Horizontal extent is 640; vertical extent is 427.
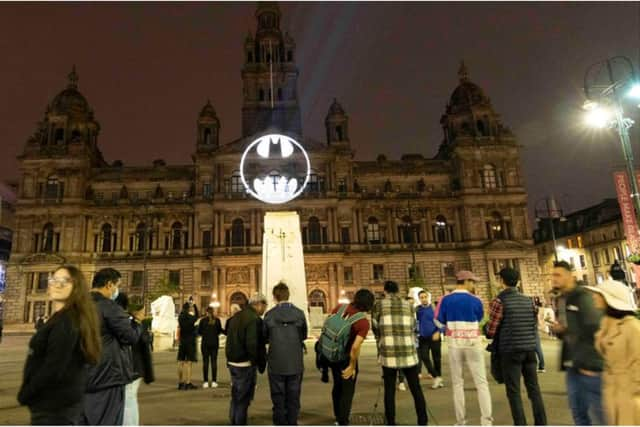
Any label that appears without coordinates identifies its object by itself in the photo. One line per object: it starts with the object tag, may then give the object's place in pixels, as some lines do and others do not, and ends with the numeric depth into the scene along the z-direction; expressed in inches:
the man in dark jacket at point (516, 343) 227.5
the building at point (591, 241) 2017.7
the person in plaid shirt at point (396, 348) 241.4
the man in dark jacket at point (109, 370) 165.2
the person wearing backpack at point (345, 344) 240.7
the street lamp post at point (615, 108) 461.7
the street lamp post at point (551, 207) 994.6
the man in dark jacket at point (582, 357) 182.5
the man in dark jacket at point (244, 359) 250.2
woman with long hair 122.6
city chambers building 1732.3
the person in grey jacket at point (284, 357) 235.8
